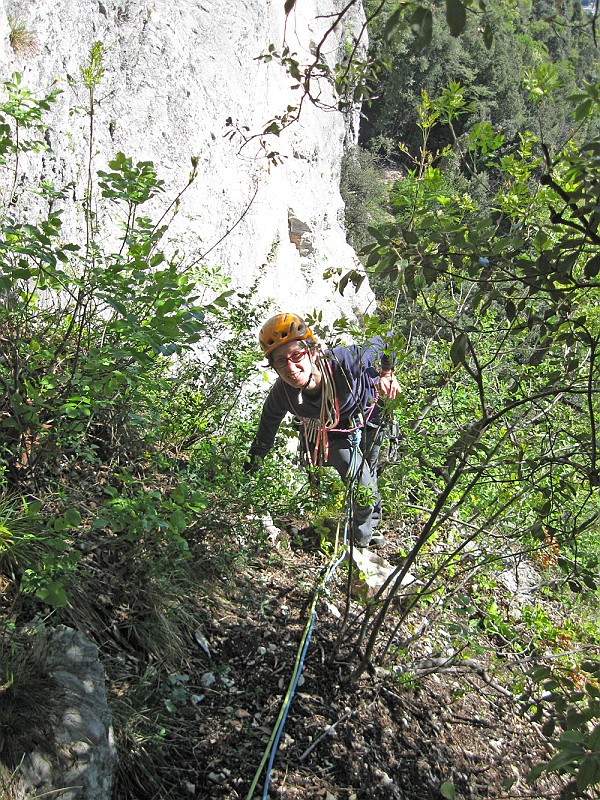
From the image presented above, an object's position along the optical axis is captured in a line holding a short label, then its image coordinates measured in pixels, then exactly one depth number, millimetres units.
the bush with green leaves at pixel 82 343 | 2123
